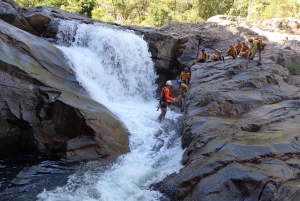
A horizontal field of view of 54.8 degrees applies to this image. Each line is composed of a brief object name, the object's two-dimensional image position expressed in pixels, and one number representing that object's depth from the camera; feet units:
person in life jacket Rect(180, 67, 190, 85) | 45.10
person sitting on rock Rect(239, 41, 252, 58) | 45.34
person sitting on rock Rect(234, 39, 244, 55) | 47.71
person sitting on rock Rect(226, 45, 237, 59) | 47.03
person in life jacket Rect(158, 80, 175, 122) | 36.03
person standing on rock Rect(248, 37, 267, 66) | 42.37
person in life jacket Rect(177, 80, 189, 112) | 40.22
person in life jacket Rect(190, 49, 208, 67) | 49.55
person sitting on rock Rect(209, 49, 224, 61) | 47.55
